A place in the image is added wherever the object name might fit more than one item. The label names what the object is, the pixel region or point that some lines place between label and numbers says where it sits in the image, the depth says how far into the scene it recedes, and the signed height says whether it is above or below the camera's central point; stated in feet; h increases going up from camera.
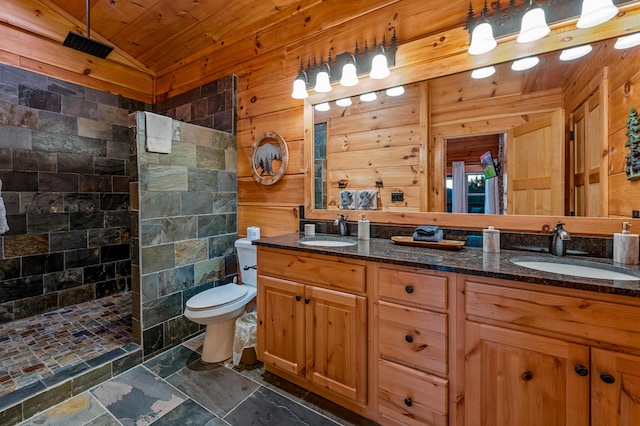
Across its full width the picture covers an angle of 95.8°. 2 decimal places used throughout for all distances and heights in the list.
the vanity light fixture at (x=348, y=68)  6.15 +3.26
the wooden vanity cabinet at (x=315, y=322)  4.86 -2.05
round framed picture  8.00 +1.51
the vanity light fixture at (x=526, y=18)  4.29 +3.09
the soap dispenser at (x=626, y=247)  3.99 -0.54
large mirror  4.46 +1.24
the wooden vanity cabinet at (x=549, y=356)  3.10 -1.73
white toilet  6.29 -2.26
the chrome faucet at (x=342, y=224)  6.83 -0.32
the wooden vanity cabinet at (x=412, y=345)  4.08 -2.01
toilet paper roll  8.34 -0.64
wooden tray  5.06 -0.61
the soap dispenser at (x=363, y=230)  6.30 -0.43
